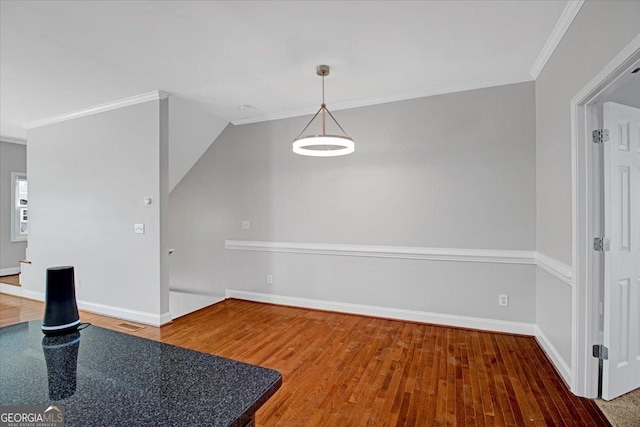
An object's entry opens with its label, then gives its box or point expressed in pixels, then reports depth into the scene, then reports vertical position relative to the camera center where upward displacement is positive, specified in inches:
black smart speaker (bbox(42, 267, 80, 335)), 45.4 -13.1
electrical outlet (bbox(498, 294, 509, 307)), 127.3 -35.7
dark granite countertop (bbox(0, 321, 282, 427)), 29.4 -19.1
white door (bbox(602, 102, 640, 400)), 80.7 -9.9
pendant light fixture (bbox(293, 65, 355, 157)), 104.3 +25.8
